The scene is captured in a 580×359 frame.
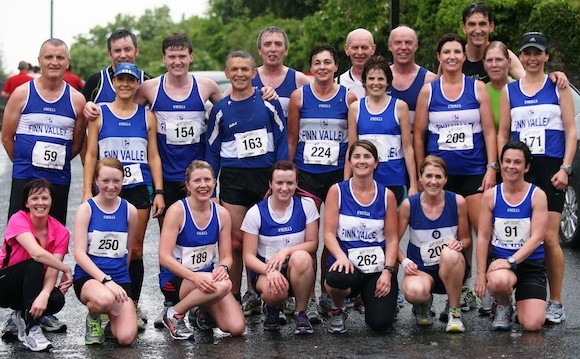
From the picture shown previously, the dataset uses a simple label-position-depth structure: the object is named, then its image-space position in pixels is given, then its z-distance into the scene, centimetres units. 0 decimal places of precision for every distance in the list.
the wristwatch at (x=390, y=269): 816
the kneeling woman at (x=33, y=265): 770
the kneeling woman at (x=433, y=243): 812
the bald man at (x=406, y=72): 899
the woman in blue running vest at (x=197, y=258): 788
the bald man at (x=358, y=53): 920
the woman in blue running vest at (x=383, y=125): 857
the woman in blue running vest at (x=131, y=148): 841
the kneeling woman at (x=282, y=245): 809
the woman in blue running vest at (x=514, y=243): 803
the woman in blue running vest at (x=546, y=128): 836
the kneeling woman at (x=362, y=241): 810
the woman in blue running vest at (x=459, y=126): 856
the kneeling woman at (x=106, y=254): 772
